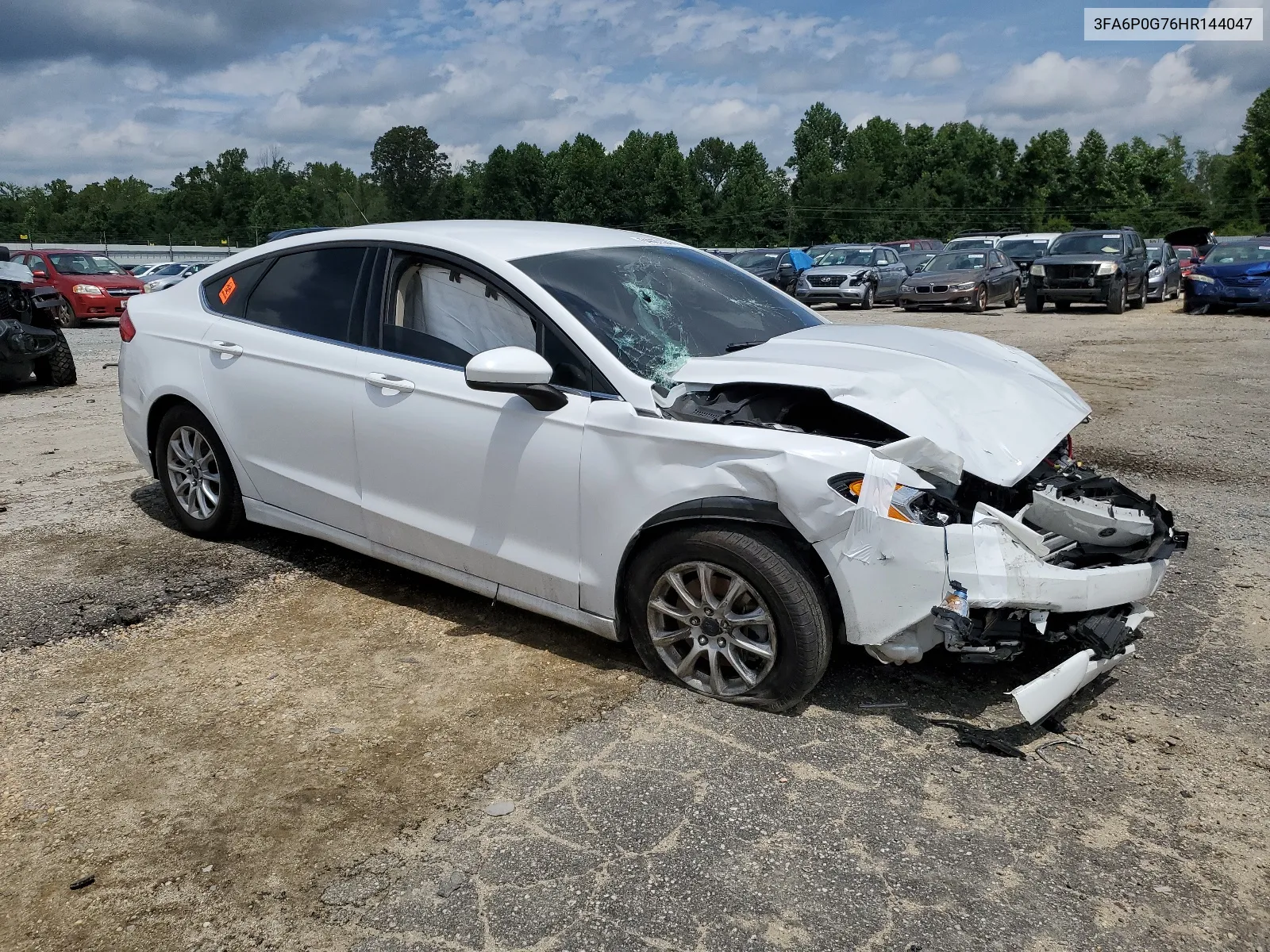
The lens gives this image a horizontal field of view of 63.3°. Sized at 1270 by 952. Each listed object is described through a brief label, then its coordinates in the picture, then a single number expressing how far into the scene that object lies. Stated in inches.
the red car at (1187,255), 1219.2
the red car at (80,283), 850.1
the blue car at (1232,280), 786.2
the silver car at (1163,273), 977.5
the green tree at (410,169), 3838.6
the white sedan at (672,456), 133.7
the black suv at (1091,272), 852.0
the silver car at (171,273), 1174.2
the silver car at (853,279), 981.2
